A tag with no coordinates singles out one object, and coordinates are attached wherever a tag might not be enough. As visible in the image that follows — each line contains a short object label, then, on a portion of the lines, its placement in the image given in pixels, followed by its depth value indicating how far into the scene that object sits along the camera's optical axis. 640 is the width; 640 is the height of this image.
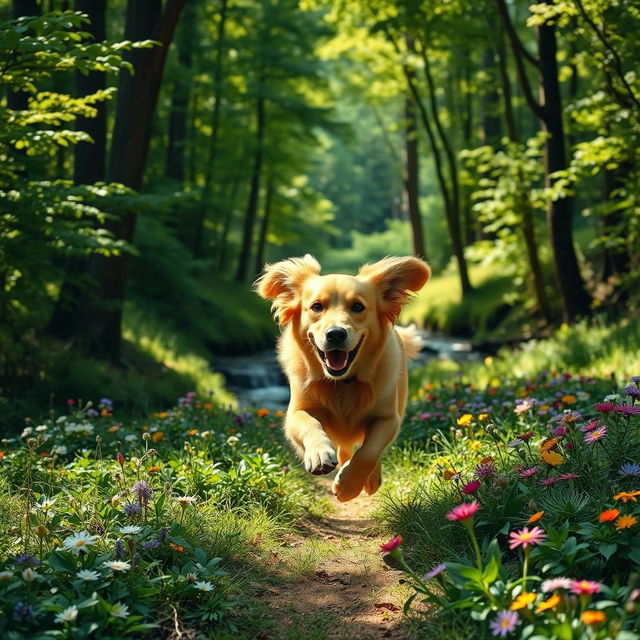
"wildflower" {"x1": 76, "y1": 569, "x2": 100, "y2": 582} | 3.06
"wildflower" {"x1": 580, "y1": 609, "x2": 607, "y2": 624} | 2.29
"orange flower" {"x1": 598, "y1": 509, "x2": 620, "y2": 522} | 2.87
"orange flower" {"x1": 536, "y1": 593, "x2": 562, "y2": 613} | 2.61
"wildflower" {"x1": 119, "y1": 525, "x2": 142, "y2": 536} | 3.32
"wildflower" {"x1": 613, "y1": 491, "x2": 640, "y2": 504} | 3.05
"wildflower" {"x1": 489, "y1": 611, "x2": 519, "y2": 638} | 2.62
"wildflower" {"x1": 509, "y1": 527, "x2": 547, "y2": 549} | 2.88
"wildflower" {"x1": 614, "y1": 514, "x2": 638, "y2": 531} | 2.92
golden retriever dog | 4.73
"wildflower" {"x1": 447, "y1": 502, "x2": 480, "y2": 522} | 2.85
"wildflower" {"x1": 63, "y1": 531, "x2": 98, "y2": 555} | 3.20
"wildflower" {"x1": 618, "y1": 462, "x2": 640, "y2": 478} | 3.44
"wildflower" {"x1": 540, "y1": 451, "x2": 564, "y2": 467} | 3.57
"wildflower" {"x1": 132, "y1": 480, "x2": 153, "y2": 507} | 3.54
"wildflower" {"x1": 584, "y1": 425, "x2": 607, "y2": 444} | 3.57
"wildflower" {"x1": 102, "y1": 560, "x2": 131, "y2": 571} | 3.11
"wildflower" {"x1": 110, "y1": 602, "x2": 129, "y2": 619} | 2.92
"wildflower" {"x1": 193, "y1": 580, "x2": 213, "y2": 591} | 3.27
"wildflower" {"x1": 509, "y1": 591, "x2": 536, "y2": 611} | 2.65
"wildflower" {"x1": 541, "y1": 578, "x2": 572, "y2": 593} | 2.63
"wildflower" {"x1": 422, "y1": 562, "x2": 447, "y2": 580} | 2.85
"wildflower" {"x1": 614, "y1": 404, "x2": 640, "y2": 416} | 3.63
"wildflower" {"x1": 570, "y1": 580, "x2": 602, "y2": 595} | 2.47
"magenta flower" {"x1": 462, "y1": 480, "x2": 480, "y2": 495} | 3.26
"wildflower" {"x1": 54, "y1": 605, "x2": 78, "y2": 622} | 2.79
